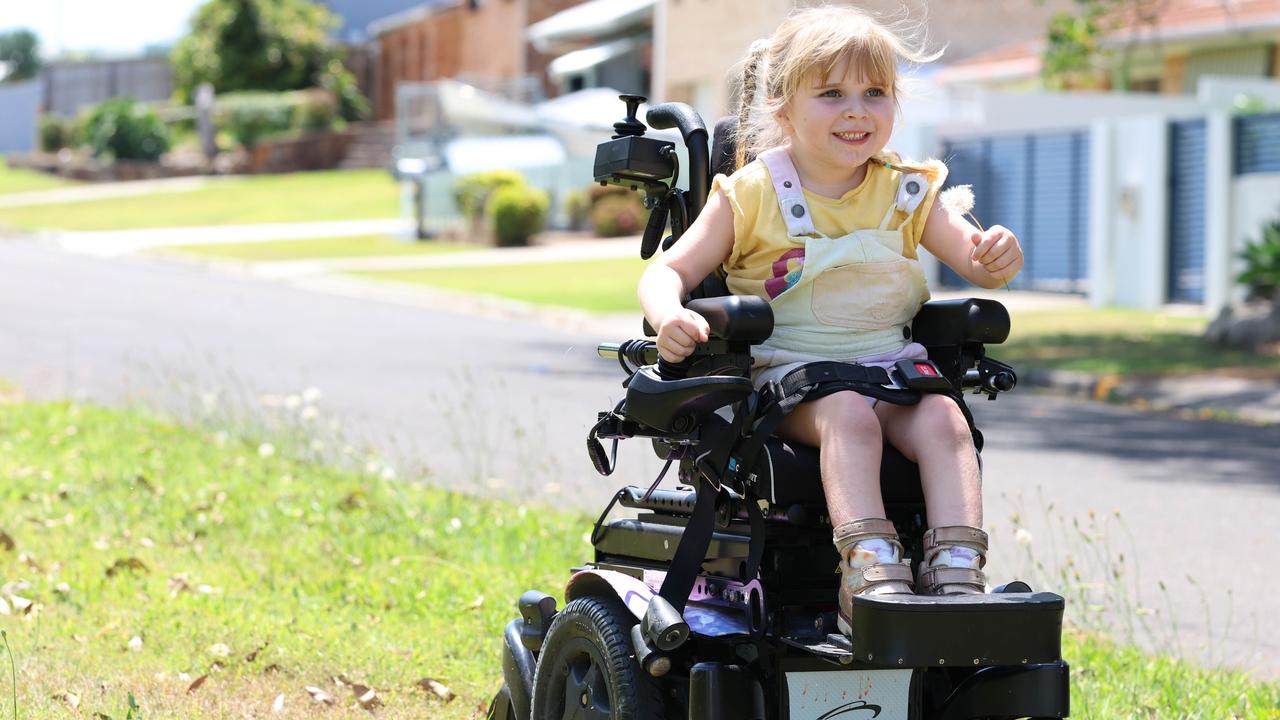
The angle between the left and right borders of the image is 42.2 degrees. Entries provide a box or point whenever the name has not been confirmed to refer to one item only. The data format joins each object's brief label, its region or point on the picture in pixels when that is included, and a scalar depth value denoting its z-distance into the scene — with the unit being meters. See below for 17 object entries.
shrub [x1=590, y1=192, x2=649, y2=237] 30.64
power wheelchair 2.91
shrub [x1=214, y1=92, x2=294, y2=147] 47.88
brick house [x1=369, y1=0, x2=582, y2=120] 48.22
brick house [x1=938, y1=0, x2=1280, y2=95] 25.16
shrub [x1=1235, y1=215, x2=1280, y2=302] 15.75
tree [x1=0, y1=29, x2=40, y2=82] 128.88
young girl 3.12
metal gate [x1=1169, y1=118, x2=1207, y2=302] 18.55
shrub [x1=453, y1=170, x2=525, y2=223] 29.75
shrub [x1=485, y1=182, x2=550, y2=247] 29.03
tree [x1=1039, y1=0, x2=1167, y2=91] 17.44
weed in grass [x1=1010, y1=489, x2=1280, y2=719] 4.18
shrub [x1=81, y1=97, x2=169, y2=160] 47.88
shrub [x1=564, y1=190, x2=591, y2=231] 32.28
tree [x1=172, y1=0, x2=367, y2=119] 52.88
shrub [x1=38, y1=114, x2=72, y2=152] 53.09
